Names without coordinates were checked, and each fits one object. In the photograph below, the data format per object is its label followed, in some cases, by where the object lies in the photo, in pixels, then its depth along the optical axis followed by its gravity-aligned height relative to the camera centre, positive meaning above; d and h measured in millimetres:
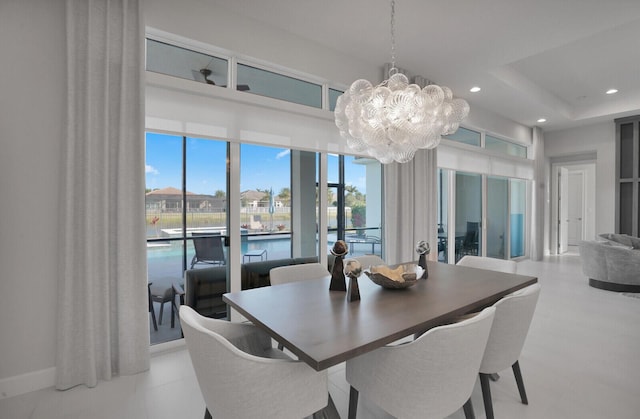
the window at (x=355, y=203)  3820 +88
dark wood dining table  1218 -525
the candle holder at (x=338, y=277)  1948 -438
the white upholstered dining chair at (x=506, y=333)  1632 -692
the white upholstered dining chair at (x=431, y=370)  1234 -690
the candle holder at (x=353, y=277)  1676 -377
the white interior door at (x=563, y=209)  7859 +16
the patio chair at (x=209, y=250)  2922 -403
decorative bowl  1898 -432
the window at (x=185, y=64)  2631 +1332
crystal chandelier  2072 +667
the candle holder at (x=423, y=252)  2285 -325
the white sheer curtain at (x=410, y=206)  3984 +47
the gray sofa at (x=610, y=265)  4281 -815
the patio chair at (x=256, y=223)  3219 -146
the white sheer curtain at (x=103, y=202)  2137 +54
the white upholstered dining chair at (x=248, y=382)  1153 -686
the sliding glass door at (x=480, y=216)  5395 -123
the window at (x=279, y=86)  3100 +1344
